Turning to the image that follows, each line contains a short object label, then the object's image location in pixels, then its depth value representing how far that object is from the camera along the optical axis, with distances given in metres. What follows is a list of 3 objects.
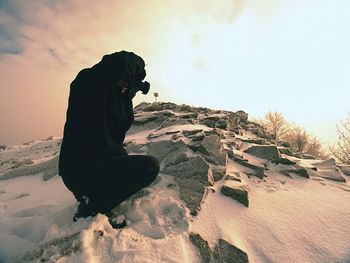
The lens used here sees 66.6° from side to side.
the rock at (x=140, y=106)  12.75
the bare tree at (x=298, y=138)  23.45
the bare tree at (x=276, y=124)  27.52
